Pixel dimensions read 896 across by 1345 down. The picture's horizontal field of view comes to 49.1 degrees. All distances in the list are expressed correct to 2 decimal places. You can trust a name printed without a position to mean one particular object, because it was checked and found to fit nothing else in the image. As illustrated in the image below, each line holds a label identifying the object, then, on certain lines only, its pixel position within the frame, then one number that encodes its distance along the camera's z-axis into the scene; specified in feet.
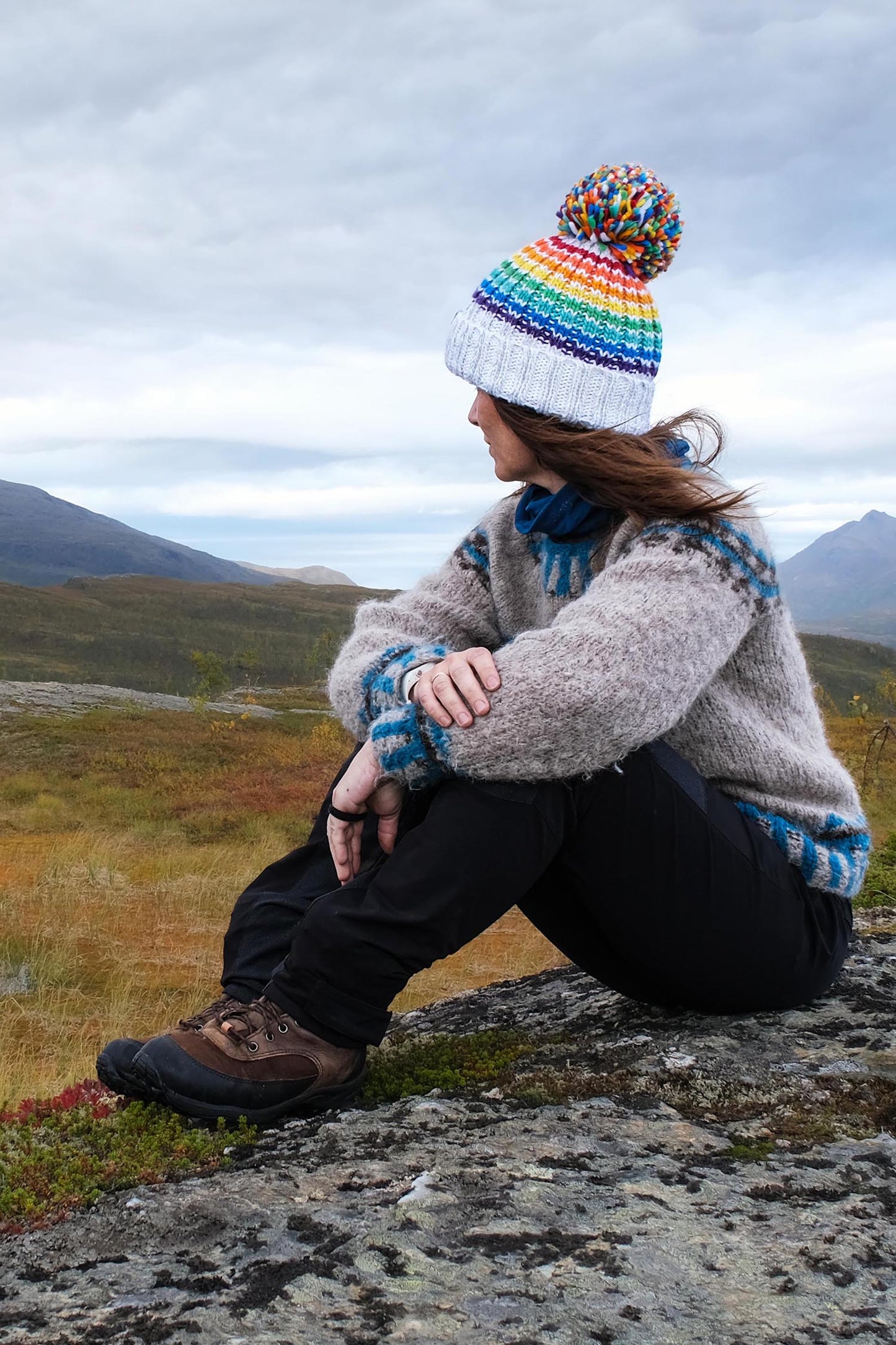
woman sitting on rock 6.78
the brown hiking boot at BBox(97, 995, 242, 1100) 7.54
